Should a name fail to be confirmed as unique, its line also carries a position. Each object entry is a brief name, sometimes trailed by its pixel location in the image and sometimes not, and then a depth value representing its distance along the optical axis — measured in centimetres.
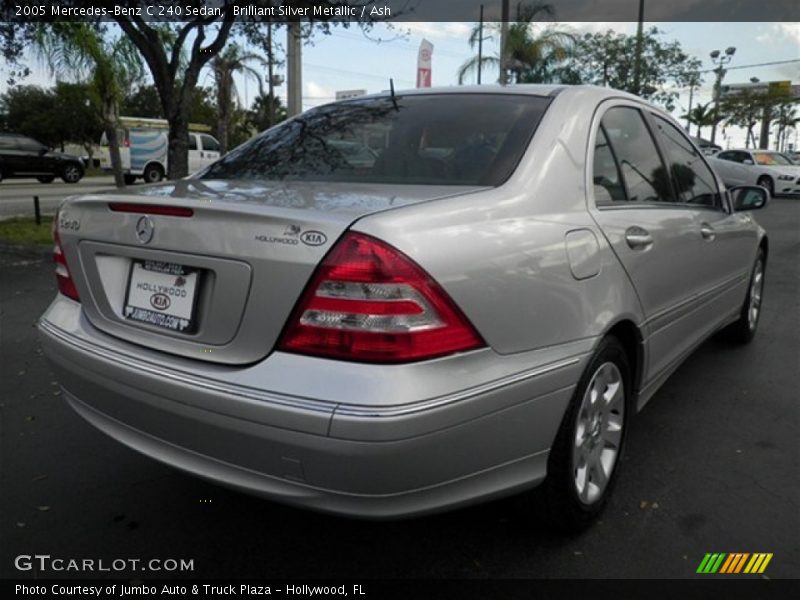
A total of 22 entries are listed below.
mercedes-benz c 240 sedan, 179
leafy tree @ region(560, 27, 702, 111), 2589
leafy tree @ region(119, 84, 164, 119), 5079
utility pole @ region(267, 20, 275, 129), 955
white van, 2495
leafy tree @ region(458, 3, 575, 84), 2470
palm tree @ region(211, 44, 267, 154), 2616
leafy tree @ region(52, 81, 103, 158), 4679
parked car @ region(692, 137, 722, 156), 2612
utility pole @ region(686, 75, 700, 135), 2876
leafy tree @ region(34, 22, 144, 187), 1084
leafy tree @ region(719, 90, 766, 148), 4912
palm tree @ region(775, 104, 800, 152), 5398
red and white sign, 1188
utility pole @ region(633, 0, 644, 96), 2380
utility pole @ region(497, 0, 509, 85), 1603
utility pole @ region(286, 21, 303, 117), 1004
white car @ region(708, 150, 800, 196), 2100
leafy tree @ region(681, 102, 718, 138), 5516
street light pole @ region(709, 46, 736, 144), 3762
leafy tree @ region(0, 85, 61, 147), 5091
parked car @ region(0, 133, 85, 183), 2498
